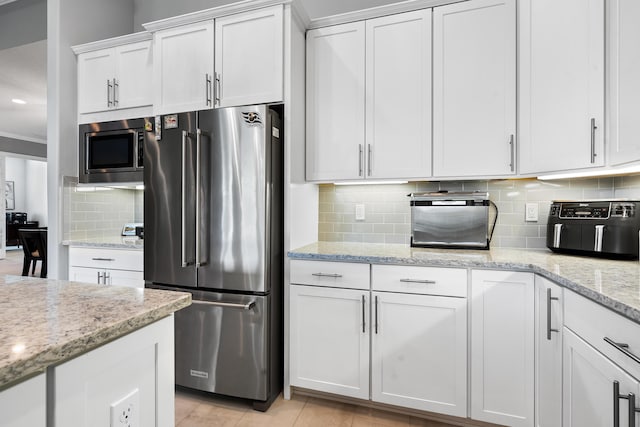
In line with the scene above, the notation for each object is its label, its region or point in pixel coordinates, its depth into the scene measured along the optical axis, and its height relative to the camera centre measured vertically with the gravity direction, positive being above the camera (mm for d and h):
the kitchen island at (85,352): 550 -267
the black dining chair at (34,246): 5016 -538
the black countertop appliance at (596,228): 1599 -78
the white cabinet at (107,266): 2461 -410
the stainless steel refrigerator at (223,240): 1966 -176
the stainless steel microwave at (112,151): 2658 +468
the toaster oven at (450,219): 2150 -51
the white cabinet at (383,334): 1787 -678
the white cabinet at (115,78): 2660 +1056
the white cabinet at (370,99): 2129 +721
